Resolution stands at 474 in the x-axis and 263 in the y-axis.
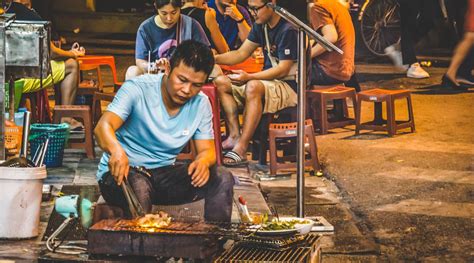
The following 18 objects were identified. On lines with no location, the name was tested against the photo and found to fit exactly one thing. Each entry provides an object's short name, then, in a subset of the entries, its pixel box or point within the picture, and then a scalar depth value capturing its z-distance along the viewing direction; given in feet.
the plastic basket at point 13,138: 33.23
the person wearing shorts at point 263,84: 36.82
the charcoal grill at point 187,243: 21.87
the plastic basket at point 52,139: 35.06
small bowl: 24.26
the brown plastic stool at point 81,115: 37.42
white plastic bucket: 26.14
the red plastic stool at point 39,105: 39.53
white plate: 23.22
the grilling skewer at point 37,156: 27.40
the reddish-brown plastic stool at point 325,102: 41.86
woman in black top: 40.84
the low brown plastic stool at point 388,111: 41.86
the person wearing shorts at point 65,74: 40.67
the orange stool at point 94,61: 43.86
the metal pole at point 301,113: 26.12
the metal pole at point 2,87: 29.42
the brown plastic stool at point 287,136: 35.80
